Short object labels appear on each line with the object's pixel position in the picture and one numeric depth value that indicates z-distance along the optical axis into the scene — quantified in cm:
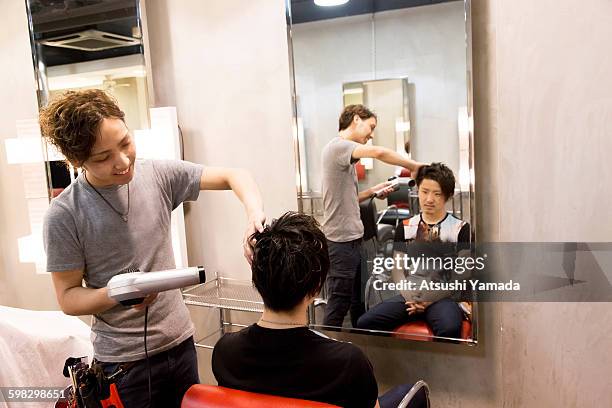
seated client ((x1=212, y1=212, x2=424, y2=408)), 100
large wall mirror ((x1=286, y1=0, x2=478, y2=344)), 162
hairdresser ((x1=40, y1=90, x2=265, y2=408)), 114
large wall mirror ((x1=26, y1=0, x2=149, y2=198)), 206
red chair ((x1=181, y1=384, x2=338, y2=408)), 90
